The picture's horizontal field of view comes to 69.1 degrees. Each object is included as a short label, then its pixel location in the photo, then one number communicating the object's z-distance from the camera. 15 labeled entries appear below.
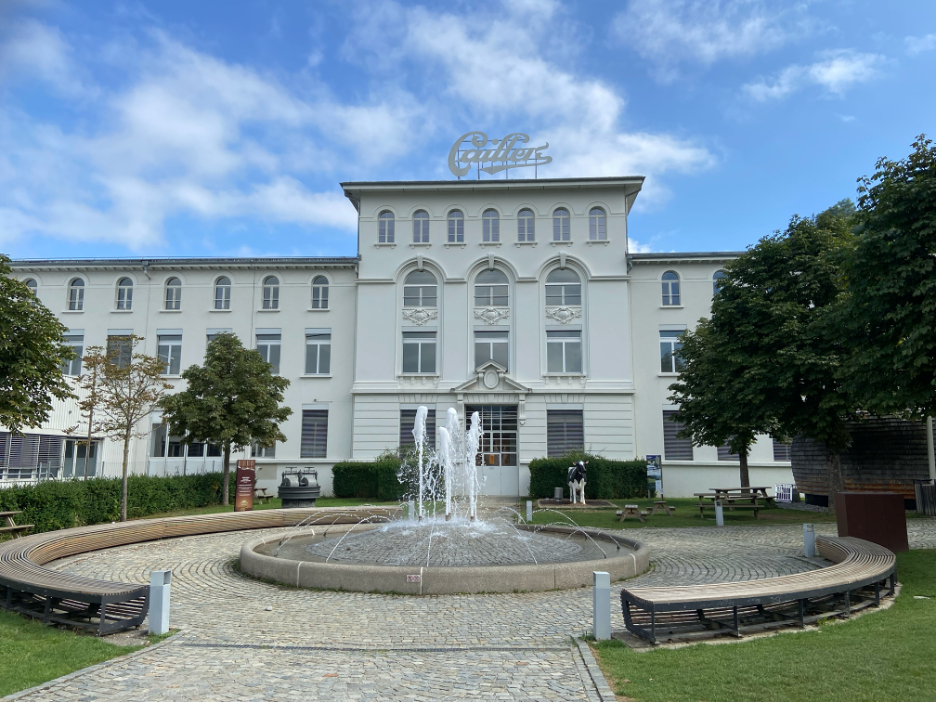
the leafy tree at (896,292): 11.07
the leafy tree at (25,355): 13.81
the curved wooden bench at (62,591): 7.58
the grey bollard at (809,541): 12.69
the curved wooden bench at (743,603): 7.12
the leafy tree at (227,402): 24.33
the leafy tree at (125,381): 19.92
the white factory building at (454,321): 31.59
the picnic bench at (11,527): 13.69
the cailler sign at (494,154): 34.31
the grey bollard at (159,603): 7.52
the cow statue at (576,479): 26.41
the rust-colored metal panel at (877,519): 12.50
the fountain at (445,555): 9.78
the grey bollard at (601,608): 7.14
